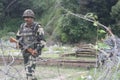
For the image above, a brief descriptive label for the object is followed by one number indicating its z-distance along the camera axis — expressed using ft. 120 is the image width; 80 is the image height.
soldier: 28.35
